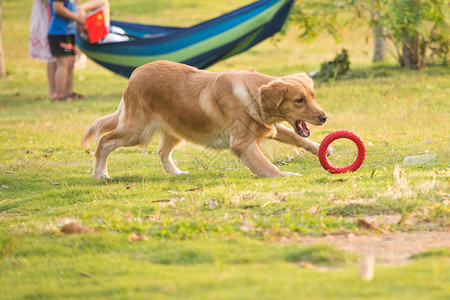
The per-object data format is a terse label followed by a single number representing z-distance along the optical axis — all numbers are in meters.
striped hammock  23.80
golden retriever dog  12.69
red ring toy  12.47
